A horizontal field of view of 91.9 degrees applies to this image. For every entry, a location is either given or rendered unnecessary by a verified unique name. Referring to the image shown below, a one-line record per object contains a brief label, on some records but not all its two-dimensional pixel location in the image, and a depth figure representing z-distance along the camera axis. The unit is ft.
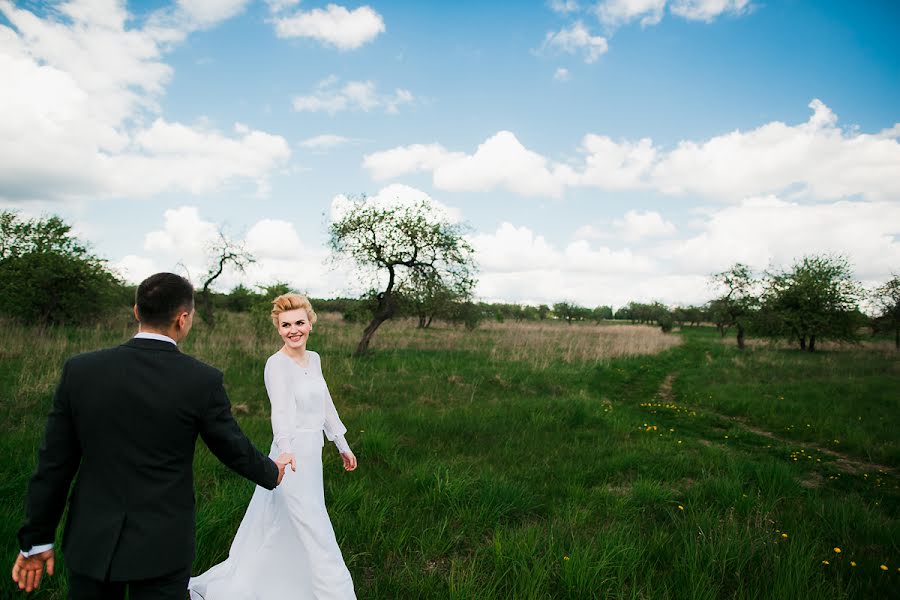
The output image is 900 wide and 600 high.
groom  6.64
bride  10.73
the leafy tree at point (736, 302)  107.14
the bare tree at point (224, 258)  101.02
